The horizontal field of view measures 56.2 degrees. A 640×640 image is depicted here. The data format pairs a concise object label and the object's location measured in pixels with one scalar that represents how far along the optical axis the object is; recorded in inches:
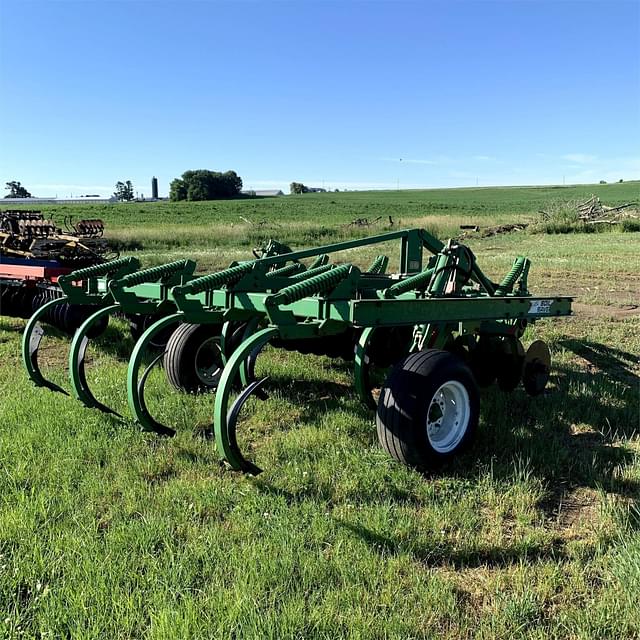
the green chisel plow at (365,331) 135.6
